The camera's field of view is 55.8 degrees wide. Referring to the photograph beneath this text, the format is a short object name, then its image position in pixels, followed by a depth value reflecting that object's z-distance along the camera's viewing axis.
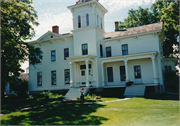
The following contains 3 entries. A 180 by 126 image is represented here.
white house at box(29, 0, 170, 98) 20.38
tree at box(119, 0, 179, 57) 32.38
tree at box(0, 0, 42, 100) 12.35
